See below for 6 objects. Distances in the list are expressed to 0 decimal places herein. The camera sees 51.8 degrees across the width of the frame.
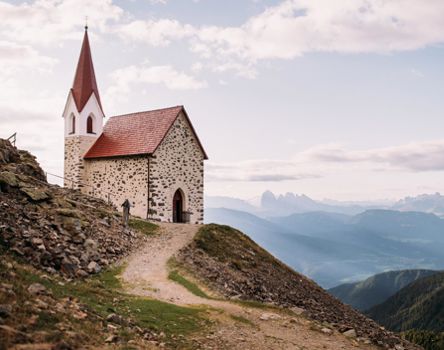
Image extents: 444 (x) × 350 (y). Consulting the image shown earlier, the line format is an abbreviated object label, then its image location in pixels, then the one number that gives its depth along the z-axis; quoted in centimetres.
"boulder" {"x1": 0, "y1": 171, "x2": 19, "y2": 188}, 2262
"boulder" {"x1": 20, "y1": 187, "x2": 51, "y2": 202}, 2289
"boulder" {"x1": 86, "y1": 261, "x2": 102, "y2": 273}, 1951
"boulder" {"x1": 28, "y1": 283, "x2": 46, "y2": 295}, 1201
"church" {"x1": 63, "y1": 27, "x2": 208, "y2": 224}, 3650
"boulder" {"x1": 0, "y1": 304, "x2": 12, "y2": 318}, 962
